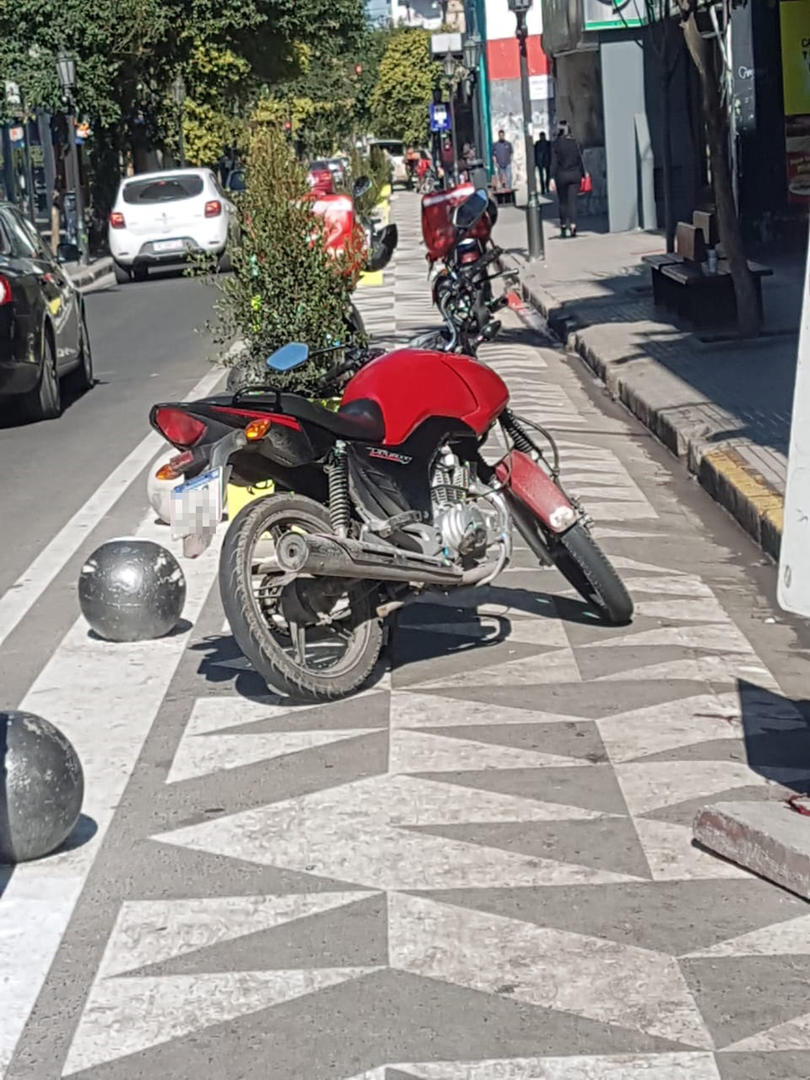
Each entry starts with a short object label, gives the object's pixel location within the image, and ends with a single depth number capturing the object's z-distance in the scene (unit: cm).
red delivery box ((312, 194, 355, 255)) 1222
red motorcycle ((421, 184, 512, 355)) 900
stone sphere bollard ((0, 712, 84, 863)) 497
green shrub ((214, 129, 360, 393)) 1147
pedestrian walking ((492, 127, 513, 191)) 4928
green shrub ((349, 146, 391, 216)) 3793
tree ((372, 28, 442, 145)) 9569
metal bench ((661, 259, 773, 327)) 1652
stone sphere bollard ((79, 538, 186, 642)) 741
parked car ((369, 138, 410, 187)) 9729
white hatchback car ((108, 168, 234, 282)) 3117
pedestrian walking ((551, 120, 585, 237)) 3117
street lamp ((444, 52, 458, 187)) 5006
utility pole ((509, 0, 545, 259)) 2704
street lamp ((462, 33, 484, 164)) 4709
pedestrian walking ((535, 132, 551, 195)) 4228
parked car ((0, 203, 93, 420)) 1443
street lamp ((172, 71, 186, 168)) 4281
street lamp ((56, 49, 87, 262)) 3578
